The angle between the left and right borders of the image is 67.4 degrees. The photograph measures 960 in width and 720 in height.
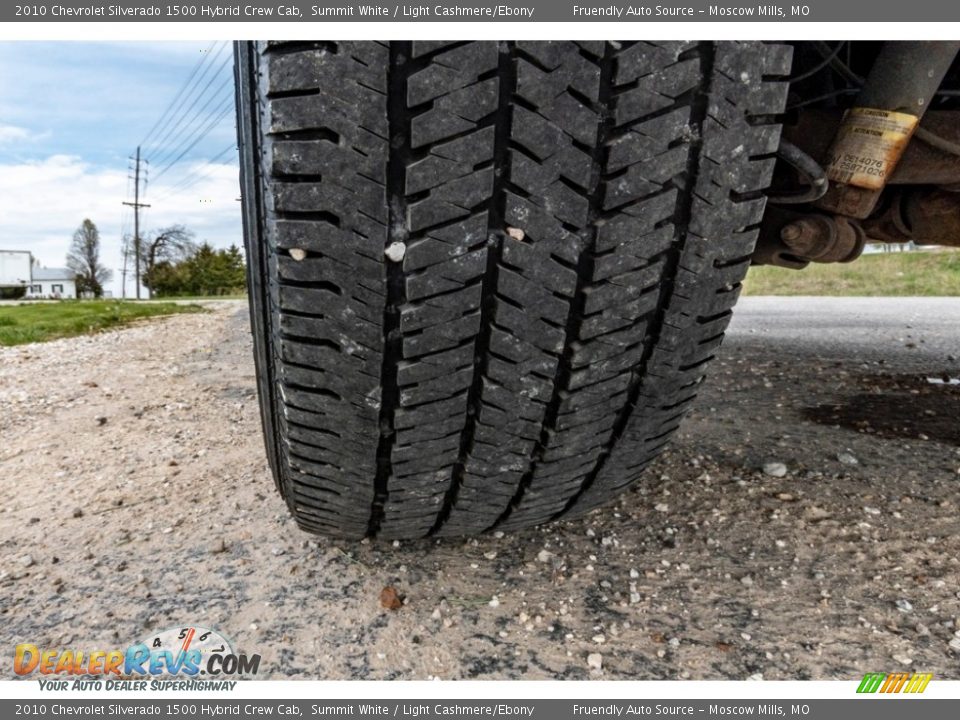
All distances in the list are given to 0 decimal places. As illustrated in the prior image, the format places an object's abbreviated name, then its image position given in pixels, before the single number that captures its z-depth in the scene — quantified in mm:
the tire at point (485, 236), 833
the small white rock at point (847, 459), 1905
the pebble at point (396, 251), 888
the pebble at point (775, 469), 1820
